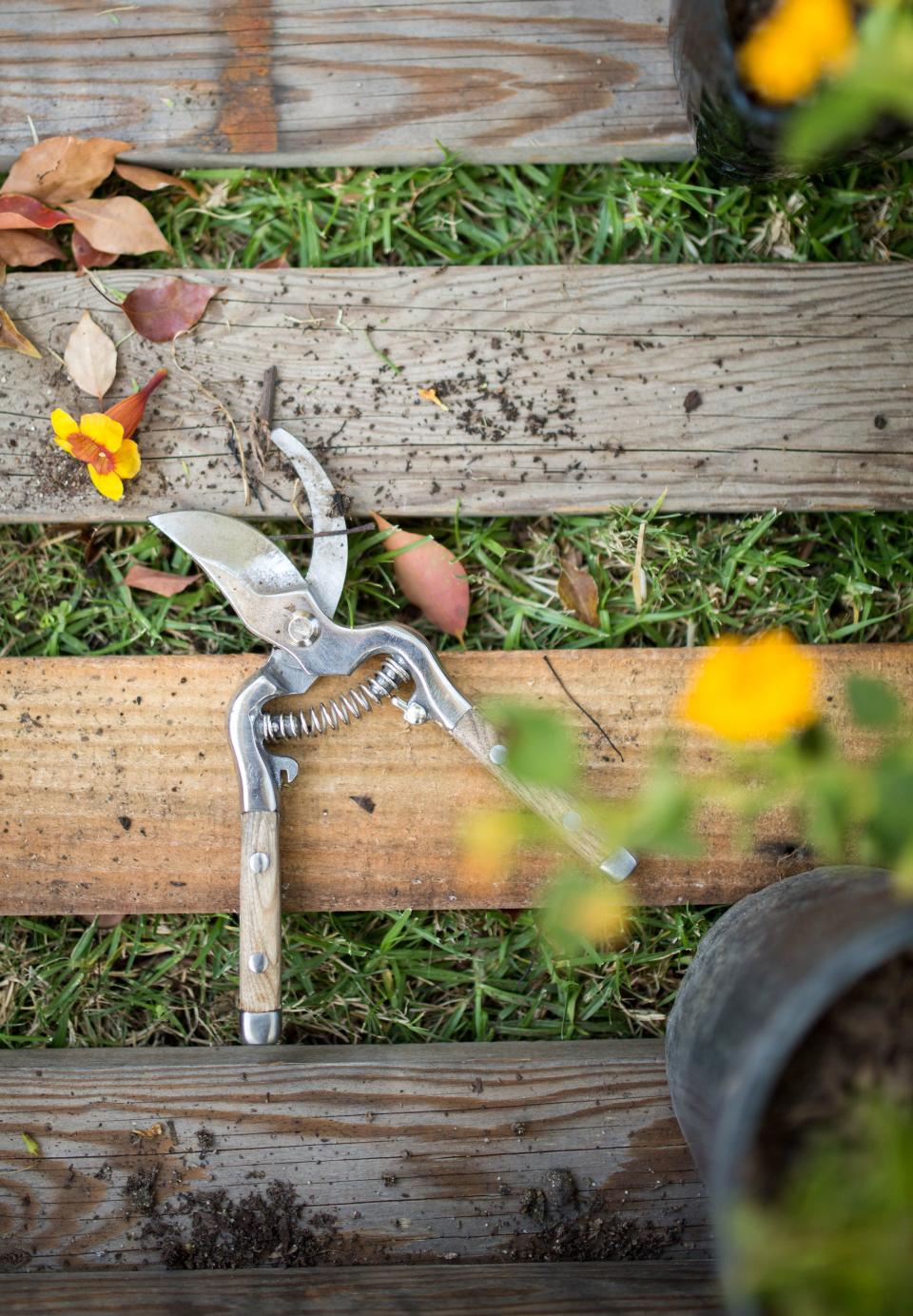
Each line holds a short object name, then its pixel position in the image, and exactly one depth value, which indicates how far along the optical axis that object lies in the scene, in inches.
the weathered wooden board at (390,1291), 24.2
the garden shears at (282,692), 25.6
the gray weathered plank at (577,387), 26.8
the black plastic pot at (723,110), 23.2
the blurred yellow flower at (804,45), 20.7
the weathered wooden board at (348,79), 26.7
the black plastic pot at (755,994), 19.7
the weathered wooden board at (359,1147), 25.8
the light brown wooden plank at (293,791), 26.4
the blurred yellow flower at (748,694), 20.6
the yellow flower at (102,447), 25.9
